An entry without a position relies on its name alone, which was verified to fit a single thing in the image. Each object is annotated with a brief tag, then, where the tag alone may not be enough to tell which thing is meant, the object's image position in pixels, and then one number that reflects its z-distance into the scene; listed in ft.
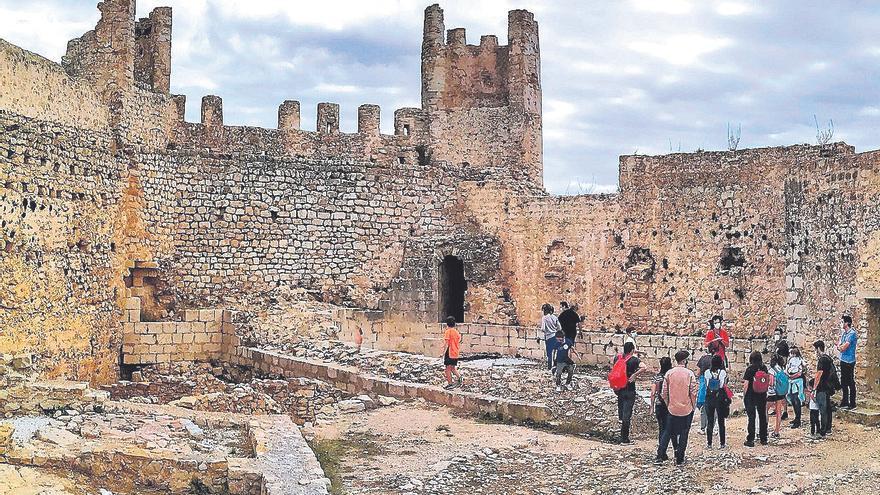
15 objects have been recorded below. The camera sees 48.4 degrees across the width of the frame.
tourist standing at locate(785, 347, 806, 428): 38.45
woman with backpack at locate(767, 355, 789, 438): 37.99
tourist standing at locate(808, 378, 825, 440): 37.24
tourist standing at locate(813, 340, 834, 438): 36.96
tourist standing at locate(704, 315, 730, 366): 46.65
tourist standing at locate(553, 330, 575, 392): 47.29
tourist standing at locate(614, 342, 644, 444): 38.68
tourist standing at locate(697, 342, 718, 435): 36.70
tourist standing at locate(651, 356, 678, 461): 35.29
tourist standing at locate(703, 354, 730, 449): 36.27
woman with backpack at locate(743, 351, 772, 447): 36.28
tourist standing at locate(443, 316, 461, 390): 48.34
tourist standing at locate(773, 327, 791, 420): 40.74
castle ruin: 47.52
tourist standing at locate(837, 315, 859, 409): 40.16
